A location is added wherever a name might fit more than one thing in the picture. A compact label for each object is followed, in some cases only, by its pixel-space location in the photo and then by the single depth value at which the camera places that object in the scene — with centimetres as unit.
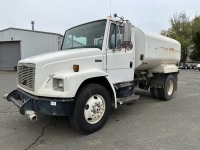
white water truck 291
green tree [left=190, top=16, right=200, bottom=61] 2929
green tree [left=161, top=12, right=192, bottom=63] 3207
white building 1630
